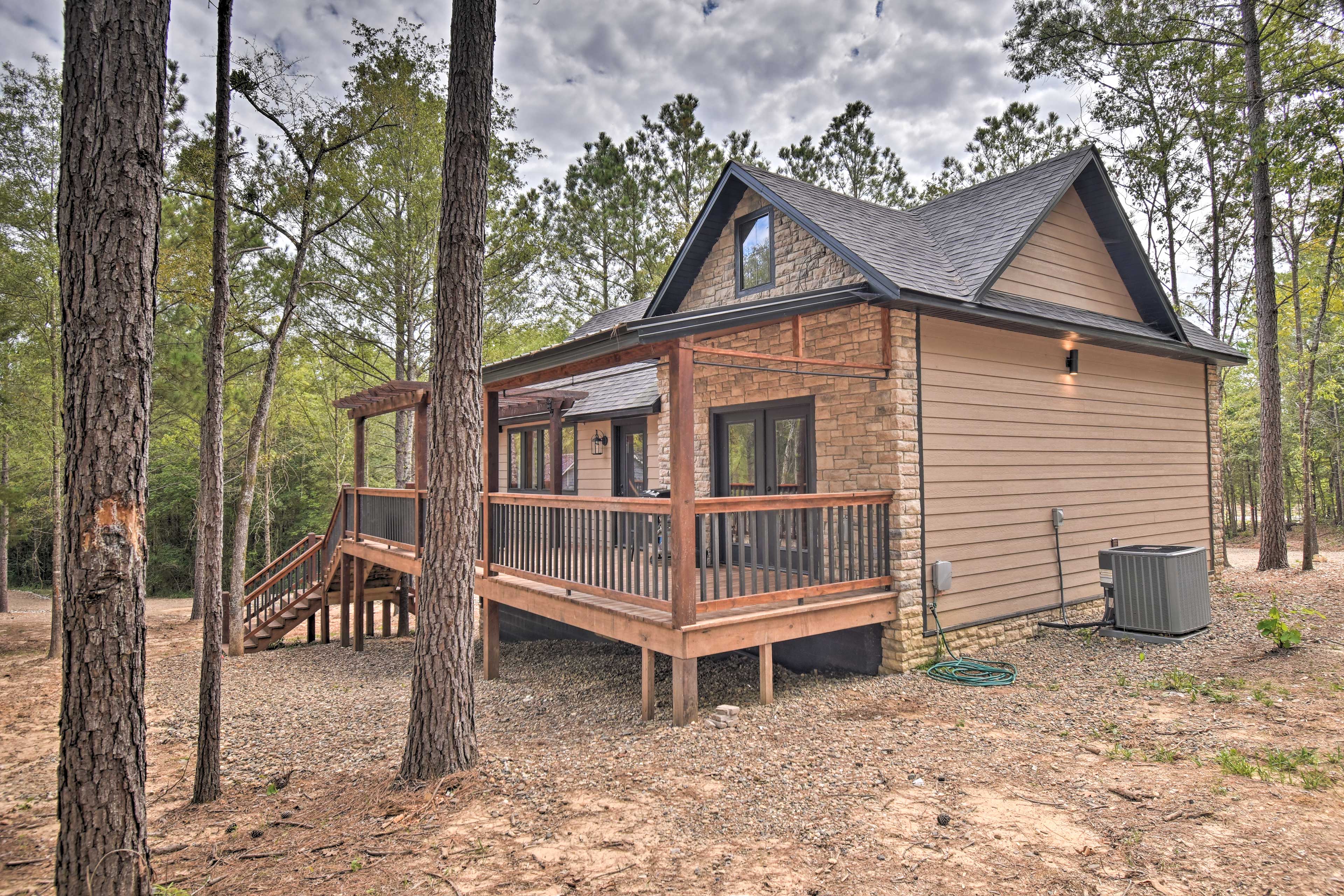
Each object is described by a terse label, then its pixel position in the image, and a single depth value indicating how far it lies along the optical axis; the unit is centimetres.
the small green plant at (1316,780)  397
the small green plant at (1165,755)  454
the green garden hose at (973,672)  657
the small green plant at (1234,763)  422
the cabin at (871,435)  628
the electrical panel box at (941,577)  715
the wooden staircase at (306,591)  1327
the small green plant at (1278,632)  670
